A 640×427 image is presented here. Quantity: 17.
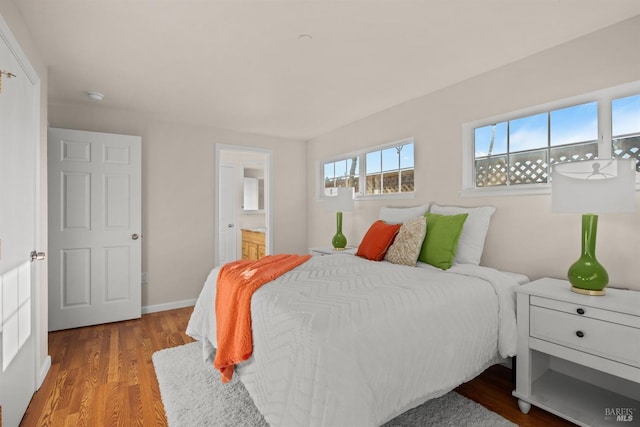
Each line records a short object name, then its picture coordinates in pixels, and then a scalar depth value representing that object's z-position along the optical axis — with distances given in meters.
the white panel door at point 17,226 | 1.61
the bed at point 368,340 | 1.32
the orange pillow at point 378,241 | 2.86
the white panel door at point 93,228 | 3.32
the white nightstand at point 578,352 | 1.62
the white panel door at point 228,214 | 5.94
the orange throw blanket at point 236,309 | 1.77
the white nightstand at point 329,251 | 3.61
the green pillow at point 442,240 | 2.48
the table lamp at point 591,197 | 1.67
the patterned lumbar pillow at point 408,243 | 2.60
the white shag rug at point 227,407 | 1.84
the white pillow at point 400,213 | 3.11
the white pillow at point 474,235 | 2.57
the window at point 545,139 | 2.07
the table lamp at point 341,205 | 3.89
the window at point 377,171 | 3.54
